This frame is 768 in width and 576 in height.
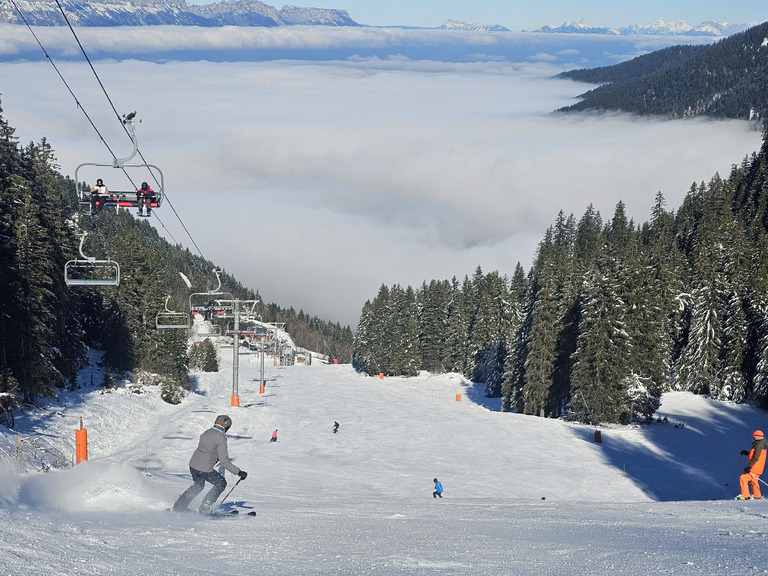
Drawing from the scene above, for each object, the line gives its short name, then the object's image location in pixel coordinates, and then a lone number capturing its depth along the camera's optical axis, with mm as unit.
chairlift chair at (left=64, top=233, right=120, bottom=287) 25636
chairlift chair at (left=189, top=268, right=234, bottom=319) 44369
